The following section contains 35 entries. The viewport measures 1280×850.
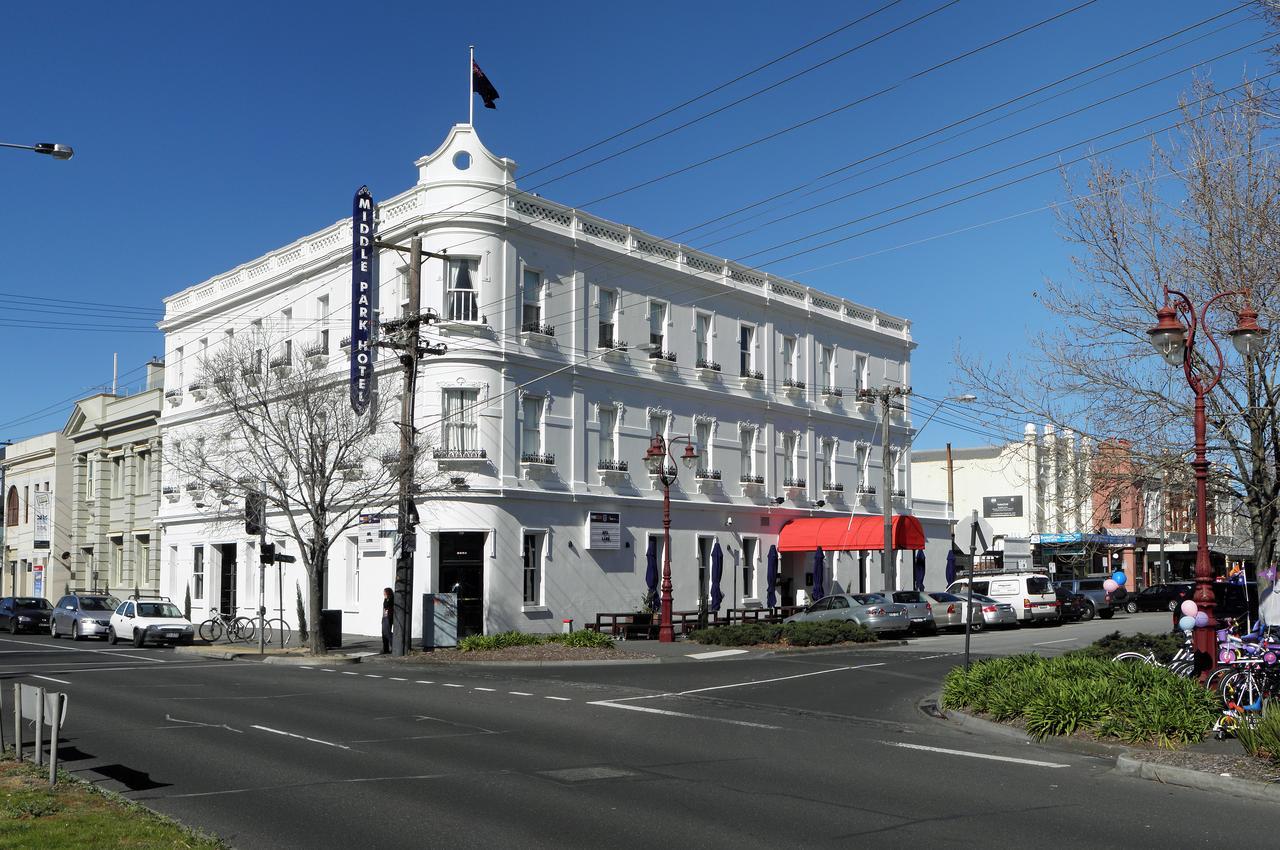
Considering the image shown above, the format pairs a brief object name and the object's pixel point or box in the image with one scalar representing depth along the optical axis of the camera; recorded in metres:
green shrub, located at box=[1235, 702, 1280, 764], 10.89
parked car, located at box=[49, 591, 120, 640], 38.25
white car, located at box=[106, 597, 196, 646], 34.69
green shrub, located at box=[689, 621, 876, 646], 30.80
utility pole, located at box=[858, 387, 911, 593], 39.50
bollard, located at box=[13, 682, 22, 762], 10.53
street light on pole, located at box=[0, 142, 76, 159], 17.22
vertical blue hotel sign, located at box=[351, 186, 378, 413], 33.53
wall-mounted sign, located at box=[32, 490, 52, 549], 57.72
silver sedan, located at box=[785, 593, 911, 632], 35.03
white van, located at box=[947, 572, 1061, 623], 40.56
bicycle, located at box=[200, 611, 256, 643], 36.25
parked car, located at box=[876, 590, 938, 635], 36.16
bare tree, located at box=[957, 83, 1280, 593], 17.64
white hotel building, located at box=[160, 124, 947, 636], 34.41
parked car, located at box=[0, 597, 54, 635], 44.56
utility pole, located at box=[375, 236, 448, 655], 29.00
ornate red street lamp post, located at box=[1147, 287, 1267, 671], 14.52
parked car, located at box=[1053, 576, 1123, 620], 49.19
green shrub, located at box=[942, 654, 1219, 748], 12.78
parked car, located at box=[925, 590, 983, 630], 38.34
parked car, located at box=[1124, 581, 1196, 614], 50.95
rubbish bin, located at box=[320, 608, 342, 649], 31.02
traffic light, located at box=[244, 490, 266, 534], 31.05
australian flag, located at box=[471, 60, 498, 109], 35.39
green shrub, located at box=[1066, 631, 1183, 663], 19.64
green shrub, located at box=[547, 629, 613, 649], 28.75
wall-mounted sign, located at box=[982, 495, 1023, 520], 69.38
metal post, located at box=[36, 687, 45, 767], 10.28
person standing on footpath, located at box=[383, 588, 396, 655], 30.39
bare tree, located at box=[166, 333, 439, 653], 30.47
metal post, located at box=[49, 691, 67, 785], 9.67
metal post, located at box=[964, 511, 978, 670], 19.17
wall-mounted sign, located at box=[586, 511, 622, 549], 36.91
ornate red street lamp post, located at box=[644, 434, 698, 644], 32.50
